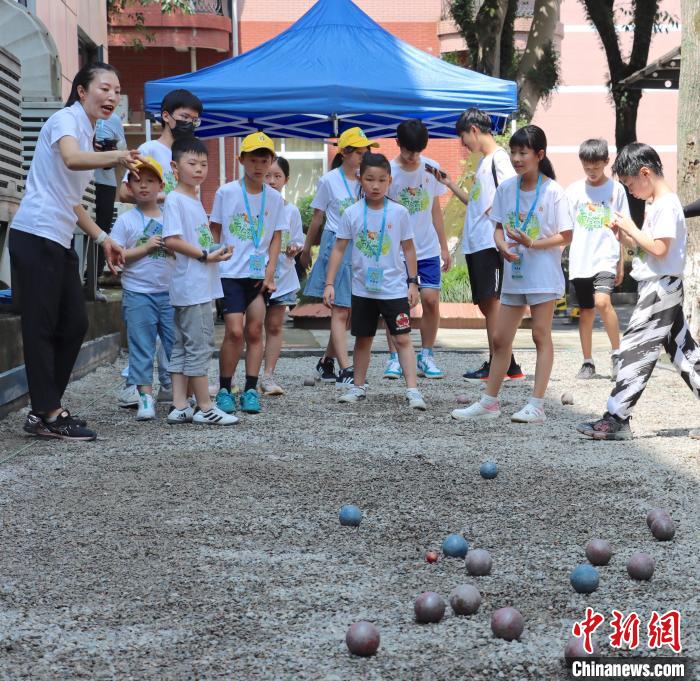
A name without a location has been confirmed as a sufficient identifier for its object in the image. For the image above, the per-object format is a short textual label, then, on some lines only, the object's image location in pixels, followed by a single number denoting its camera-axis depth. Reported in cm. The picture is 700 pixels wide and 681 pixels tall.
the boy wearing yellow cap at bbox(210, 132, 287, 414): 753
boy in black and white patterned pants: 620
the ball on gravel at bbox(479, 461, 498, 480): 538
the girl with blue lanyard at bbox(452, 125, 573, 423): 694
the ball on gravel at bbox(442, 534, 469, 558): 409
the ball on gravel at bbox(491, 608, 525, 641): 321
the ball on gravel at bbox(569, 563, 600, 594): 363
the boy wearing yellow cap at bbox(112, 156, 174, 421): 736
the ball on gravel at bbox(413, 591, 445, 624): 336
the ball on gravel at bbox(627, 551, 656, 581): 379
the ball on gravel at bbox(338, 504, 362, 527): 450
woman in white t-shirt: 632
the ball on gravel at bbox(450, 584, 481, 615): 346
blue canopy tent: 1177
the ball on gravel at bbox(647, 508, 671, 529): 438
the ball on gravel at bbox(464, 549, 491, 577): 387
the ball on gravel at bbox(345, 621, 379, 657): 308
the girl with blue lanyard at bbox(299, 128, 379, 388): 872
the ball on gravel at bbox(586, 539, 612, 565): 396
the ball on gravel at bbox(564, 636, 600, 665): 298
